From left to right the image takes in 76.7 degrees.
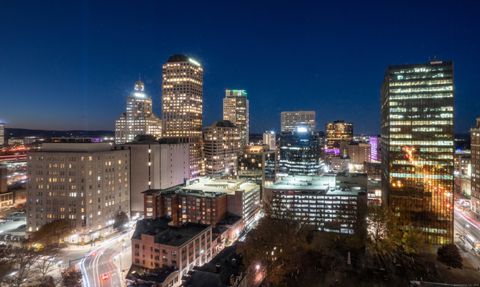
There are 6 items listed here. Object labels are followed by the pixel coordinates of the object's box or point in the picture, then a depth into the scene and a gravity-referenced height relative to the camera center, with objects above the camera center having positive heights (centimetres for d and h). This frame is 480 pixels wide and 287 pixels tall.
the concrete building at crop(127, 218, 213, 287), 4525 -1923
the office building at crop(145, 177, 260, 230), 7125 -1616
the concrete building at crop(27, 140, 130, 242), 6700 -1184
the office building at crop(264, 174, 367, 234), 7262 -1650
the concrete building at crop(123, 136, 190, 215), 8873 -929
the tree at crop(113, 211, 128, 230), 7338 -2045
